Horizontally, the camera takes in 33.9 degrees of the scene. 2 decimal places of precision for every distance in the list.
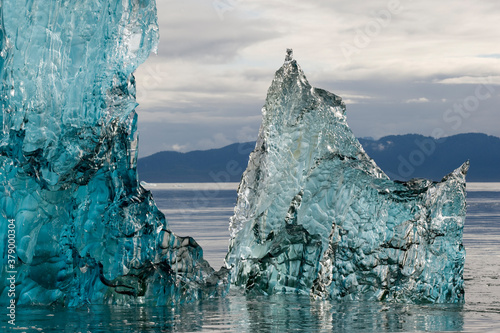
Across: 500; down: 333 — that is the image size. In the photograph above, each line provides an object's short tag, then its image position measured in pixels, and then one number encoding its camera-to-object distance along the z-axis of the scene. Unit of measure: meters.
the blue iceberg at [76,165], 19.97
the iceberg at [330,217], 21.41
